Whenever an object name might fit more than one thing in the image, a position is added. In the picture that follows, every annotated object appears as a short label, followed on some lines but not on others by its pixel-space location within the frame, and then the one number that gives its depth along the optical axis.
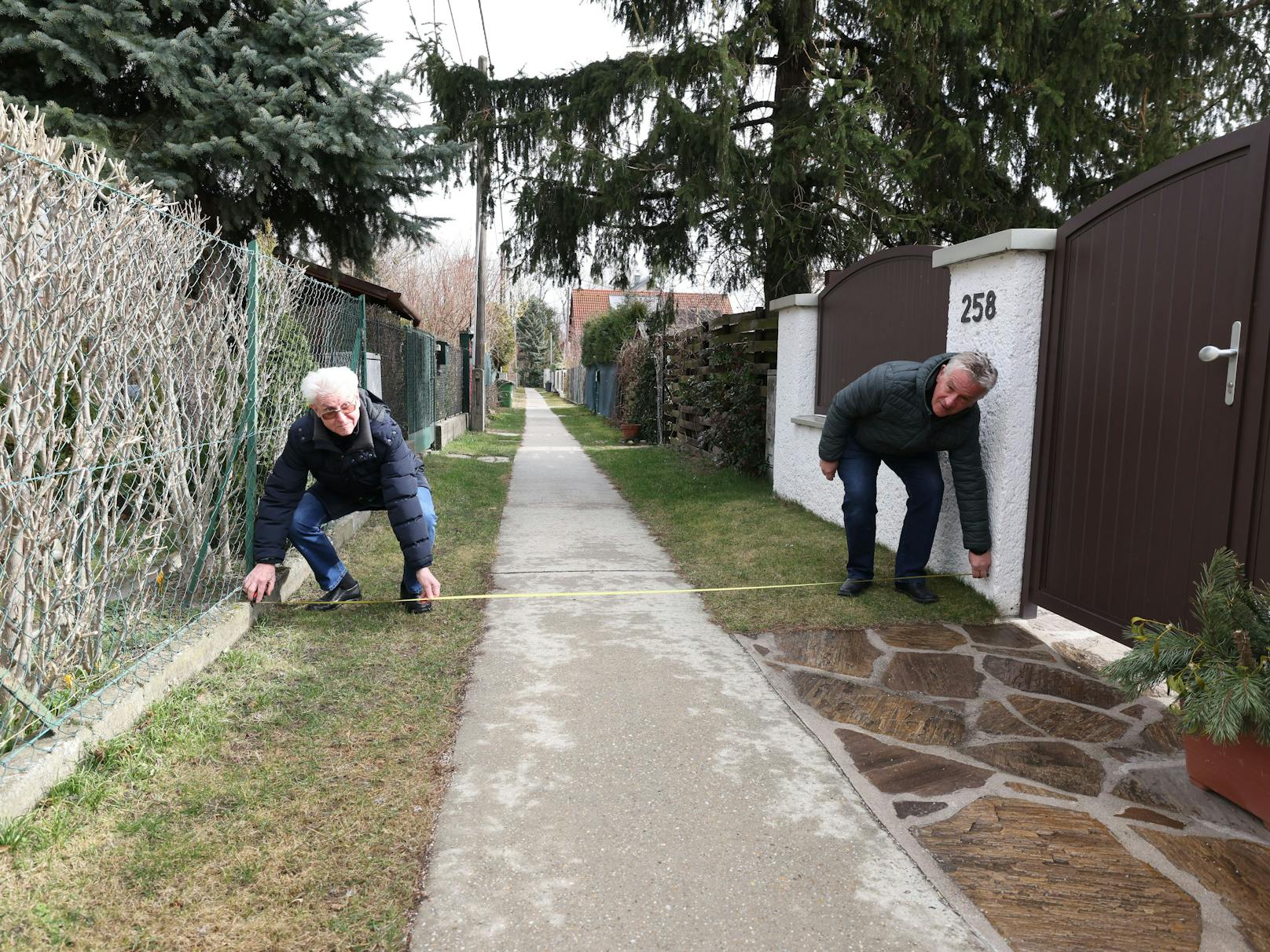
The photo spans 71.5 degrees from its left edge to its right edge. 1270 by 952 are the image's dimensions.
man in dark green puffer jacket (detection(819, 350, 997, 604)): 4.57
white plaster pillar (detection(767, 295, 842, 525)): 7.75
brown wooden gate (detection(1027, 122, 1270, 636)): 3.28
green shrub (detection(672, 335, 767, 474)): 10.15
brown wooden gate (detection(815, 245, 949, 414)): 5.70
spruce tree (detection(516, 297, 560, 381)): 74.25
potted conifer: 2.54
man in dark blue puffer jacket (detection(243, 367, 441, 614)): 4.09
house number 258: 4.74
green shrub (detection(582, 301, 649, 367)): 24.11
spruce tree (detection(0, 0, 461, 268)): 8.10
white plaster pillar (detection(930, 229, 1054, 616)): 4.55
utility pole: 18.64
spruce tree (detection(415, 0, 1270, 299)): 8.14
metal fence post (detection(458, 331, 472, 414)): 19.84
